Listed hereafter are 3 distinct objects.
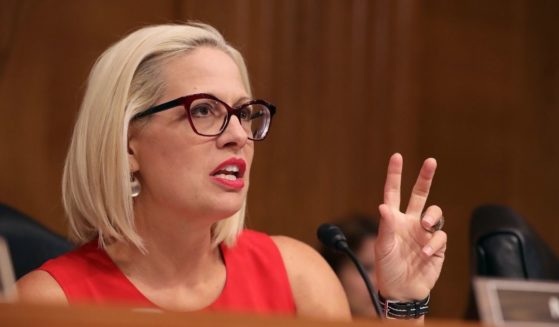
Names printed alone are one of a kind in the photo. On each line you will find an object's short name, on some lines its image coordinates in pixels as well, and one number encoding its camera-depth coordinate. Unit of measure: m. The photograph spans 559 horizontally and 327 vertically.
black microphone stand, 4.20
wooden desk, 2.29
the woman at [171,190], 4.25
